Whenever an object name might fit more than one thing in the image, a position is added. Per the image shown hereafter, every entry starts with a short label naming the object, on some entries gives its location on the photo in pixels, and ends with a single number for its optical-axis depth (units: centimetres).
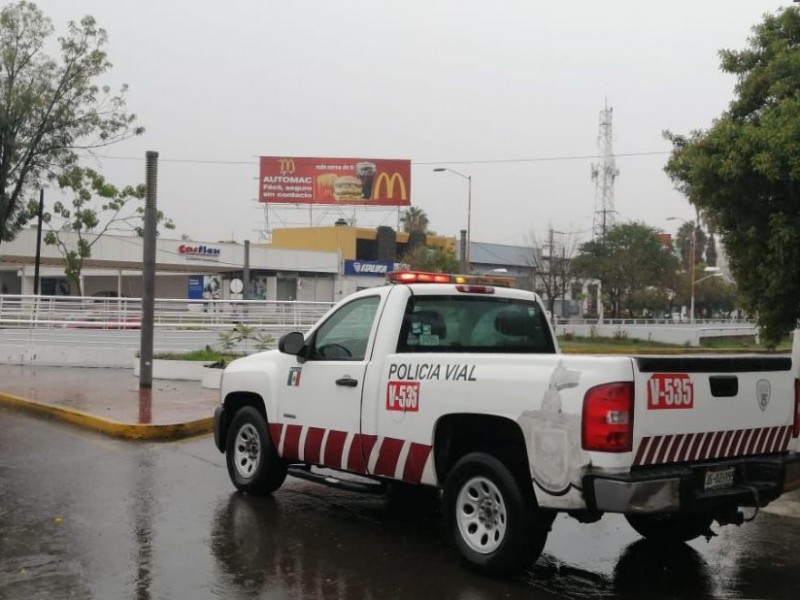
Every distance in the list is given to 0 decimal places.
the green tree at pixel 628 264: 6108
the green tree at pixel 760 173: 1054
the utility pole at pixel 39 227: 3312
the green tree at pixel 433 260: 5231
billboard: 6444
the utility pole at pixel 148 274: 1395
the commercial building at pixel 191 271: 4825
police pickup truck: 485
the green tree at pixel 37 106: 2650
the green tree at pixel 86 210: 3425
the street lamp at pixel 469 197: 3819
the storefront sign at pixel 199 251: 5144
